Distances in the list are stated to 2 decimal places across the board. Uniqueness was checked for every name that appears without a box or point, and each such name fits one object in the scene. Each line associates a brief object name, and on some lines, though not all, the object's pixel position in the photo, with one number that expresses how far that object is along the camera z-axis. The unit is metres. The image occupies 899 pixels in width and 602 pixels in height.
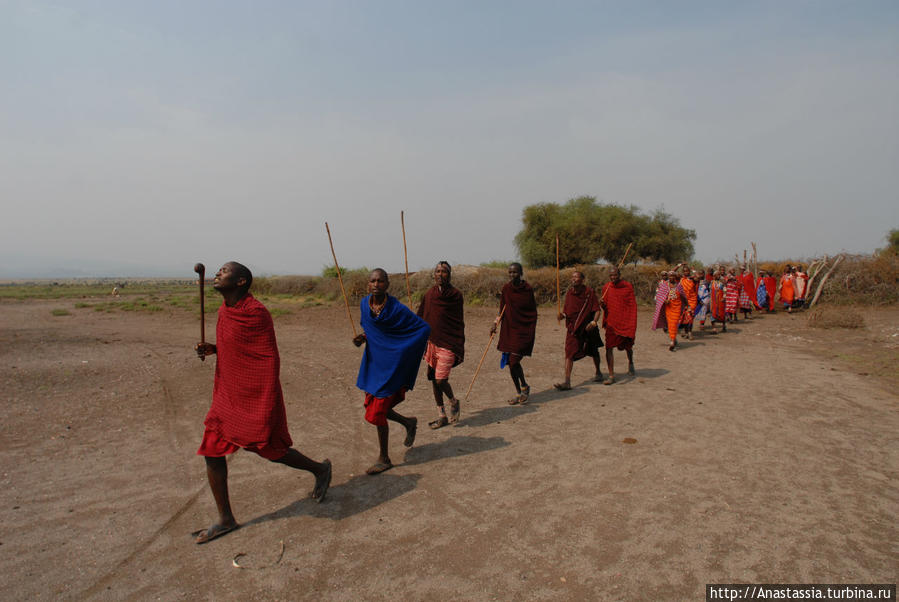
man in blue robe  4.86
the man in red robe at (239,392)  3.72
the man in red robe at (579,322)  8.19
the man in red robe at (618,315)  8.84
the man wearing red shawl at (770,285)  19.20
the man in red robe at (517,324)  7.39
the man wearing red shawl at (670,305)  11.52
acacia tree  28.72
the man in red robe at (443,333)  6.40
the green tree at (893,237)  39.60
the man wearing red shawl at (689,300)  13.55
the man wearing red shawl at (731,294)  15.69
